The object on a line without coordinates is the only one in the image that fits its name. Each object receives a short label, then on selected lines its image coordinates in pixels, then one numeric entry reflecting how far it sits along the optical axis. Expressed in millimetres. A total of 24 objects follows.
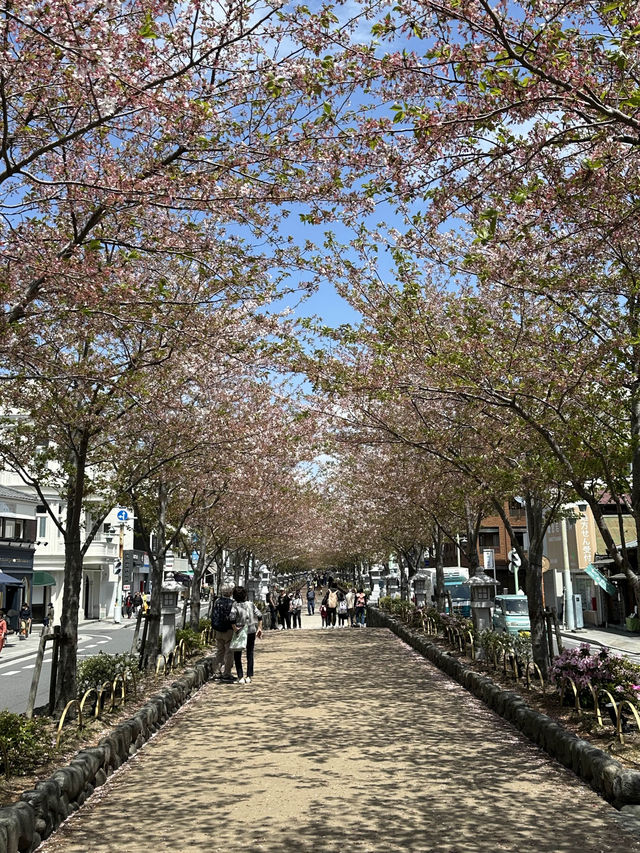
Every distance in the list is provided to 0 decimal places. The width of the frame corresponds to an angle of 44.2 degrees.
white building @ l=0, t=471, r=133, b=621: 48500
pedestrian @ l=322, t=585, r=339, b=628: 34312
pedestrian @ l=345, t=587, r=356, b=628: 34625
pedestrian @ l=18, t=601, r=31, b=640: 35800
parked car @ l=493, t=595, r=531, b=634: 28792
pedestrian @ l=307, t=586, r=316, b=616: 48734
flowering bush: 9648
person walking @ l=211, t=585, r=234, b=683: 15078
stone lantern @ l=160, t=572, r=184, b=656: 16047
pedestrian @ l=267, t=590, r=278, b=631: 36656
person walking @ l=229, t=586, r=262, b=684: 14969
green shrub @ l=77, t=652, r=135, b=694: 11578
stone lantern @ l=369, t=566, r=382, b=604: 60050
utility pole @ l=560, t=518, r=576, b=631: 33406
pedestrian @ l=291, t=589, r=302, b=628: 36062
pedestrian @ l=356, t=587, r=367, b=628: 33906
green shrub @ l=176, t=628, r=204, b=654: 17984
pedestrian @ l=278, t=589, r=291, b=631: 34969
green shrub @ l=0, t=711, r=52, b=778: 7151
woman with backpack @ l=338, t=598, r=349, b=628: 35178
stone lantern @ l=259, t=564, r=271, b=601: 52391
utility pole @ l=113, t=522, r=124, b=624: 46719
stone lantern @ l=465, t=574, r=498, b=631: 17688
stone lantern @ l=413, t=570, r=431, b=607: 29141
